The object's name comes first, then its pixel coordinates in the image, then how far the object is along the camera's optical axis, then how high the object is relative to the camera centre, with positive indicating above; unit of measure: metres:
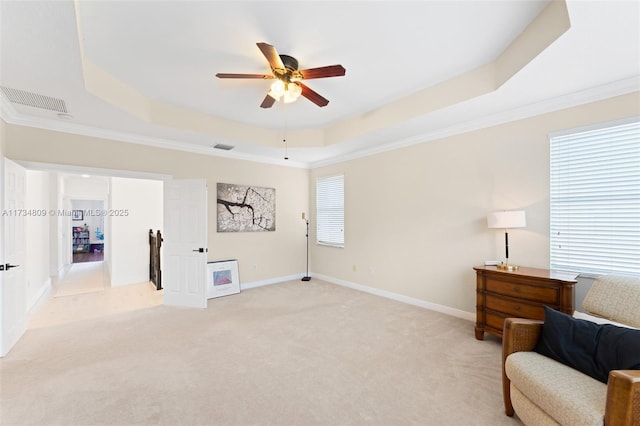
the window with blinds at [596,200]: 2.59 +0.13
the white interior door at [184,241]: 4.45 -0.49
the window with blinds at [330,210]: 5.81 +0.05
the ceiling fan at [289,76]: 2.34 +1.31
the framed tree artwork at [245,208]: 5.19 +0.08
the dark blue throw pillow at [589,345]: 1.56 -0.85
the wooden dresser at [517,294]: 2.54 -0.85
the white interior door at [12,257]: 2.86 -0.53
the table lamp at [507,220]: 2.96 -0.09
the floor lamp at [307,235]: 6.07 -0.57
